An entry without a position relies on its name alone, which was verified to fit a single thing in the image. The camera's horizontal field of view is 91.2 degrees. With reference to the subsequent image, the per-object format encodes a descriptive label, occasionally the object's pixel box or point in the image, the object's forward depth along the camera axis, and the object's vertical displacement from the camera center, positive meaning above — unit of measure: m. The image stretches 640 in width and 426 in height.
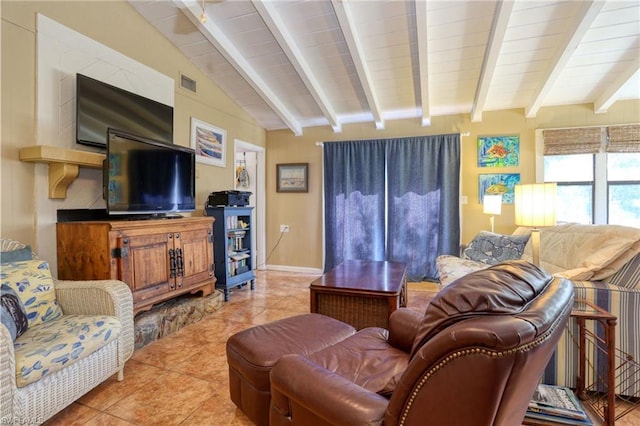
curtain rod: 4.36 +1.07
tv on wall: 2.50 +0.88
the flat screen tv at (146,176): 2.44 +0.31
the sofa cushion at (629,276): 1.67 -0.35
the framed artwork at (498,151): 4.27 +0.83
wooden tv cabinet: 2.27 -0.34
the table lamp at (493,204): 3.80 +0.09
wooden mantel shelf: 2.15 +0.37
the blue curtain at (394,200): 4.42 +0.16
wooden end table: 1.45 -0.74
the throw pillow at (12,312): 1.53 -0.51
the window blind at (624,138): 3.85 +0.90
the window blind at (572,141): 3.97 +0.91
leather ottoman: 1.45 -0.68
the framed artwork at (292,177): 5.16 +0.57
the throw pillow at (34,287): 1.77 -0.44
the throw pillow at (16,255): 1.88 -0.27
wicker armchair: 1.34 -0.80
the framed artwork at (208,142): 3.81 +0.89
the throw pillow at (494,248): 3.15 -0.38
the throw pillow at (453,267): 2.73 -0.54
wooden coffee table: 2.29 -0.65
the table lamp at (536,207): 1.95 +0.03
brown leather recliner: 0.67 -0.34
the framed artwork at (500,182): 4.27 +0.40
